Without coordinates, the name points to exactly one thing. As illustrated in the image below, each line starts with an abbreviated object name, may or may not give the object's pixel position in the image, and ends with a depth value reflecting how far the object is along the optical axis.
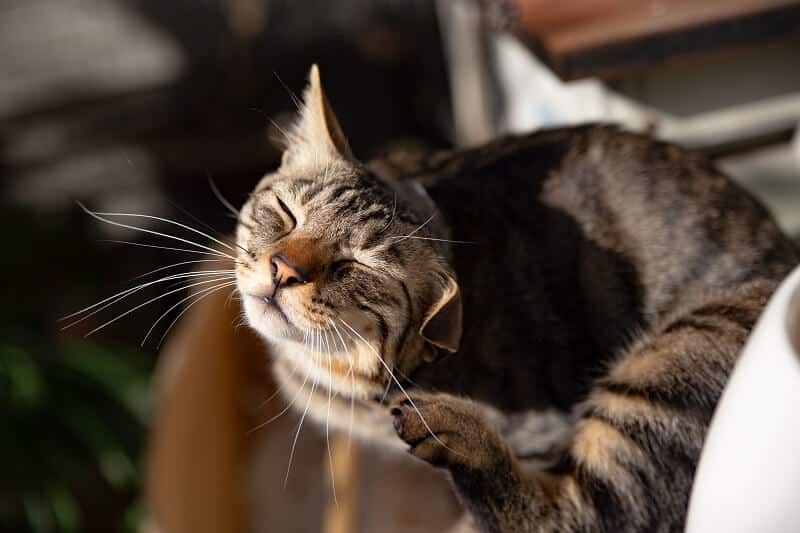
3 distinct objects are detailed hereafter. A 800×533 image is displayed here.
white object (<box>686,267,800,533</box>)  0.47
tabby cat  0.74
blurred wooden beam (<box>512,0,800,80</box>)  0.94
